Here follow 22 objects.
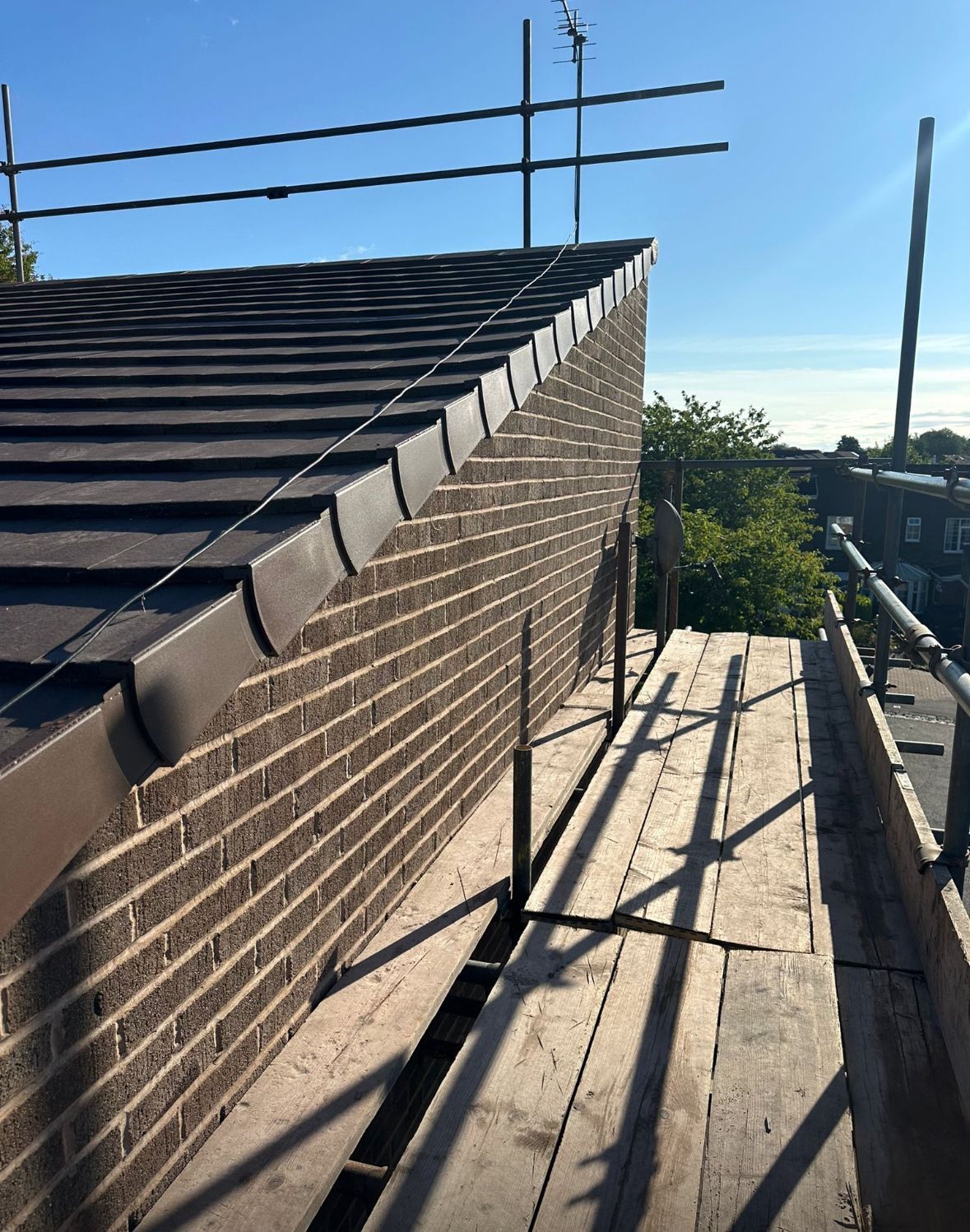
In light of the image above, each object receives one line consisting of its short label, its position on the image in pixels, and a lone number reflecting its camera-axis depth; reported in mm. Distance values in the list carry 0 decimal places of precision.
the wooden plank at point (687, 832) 3541
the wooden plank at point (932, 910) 2627
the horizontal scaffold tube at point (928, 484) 2982
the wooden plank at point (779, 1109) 2180
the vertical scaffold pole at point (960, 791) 2908
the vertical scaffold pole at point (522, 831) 3604
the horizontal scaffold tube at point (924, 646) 2674
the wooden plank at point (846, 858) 3369
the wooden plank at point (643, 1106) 2164
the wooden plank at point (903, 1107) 2285
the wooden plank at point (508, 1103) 2160
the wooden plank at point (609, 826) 3605
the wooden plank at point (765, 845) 3475
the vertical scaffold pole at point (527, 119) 8039
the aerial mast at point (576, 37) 9633
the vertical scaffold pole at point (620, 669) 6426
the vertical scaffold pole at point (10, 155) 9336
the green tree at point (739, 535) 33562
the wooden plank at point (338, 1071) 2061
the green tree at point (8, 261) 28025
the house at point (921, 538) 47750
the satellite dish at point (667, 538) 8891
